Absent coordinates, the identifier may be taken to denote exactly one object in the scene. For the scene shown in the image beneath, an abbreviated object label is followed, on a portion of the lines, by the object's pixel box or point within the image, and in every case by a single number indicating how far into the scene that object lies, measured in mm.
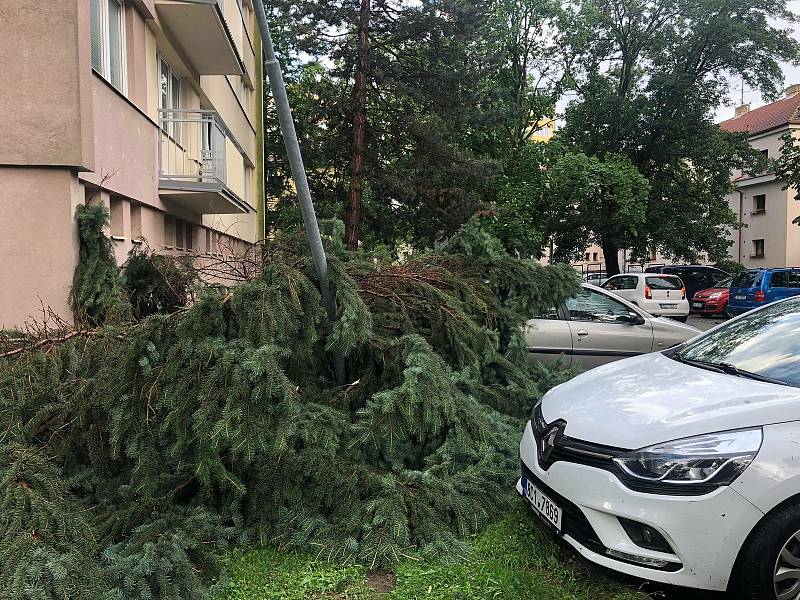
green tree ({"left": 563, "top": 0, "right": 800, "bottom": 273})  23594
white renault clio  2787
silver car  7676
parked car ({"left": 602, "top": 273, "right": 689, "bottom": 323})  18328
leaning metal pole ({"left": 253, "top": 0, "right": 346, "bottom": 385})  3387
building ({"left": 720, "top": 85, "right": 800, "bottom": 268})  35969
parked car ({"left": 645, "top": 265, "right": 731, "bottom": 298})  24953
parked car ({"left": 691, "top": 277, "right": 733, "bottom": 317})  21547
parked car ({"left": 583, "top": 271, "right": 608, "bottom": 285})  30342
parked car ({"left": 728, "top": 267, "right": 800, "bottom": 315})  19094
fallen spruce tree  3049
